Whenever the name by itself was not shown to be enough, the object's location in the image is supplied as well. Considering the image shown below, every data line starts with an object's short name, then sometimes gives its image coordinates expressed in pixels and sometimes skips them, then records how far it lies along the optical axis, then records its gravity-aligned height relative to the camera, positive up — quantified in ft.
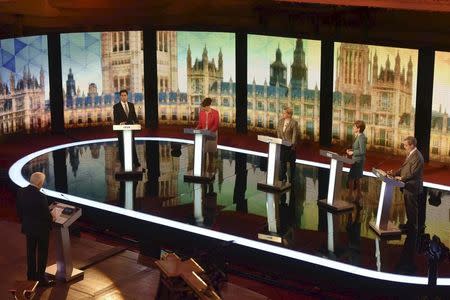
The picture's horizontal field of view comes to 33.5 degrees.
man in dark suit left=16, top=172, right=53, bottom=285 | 28.30 -6.15
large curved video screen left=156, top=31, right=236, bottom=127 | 58.13 -1.07
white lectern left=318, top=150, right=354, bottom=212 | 37.36 -6.39
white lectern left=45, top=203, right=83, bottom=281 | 29.39 -7.24
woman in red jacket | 43.86 -3.54
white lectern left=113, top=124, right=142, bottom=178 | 44.32 -5.64
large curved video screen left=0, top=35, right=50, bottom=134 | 53.78 -1.81
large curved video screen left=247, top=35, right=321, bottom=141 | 54.70 -1.59
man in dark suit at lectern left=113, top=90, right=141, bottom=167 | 44.88 -3.20
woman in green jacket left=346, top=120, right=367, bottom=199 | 37.52 -5.09
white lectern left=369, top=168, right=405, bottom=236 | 33.87 -6.65
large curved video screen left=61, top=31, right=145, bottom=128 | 58.08 -0.99
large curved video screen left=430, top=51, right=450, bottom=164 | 47.44 -3.22
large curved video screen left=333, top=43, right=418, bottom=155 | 50.01 -2.22
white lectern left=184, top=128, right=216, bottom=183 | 42.70 -5.68
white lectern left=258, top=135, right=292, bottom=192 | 40.68 -5.94
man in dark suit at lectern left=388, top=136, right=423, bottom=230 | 34.09 -5.18
